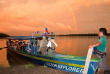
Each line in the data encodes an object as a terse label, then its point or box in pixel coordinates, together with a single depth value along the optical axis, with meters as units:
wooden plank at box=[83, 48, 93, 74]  2.61
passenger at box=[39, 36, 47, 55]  6.57
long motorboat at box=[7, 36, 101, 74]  4.42
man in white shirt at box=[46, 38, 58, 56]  6.51
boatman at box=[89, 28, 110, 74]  3.30
